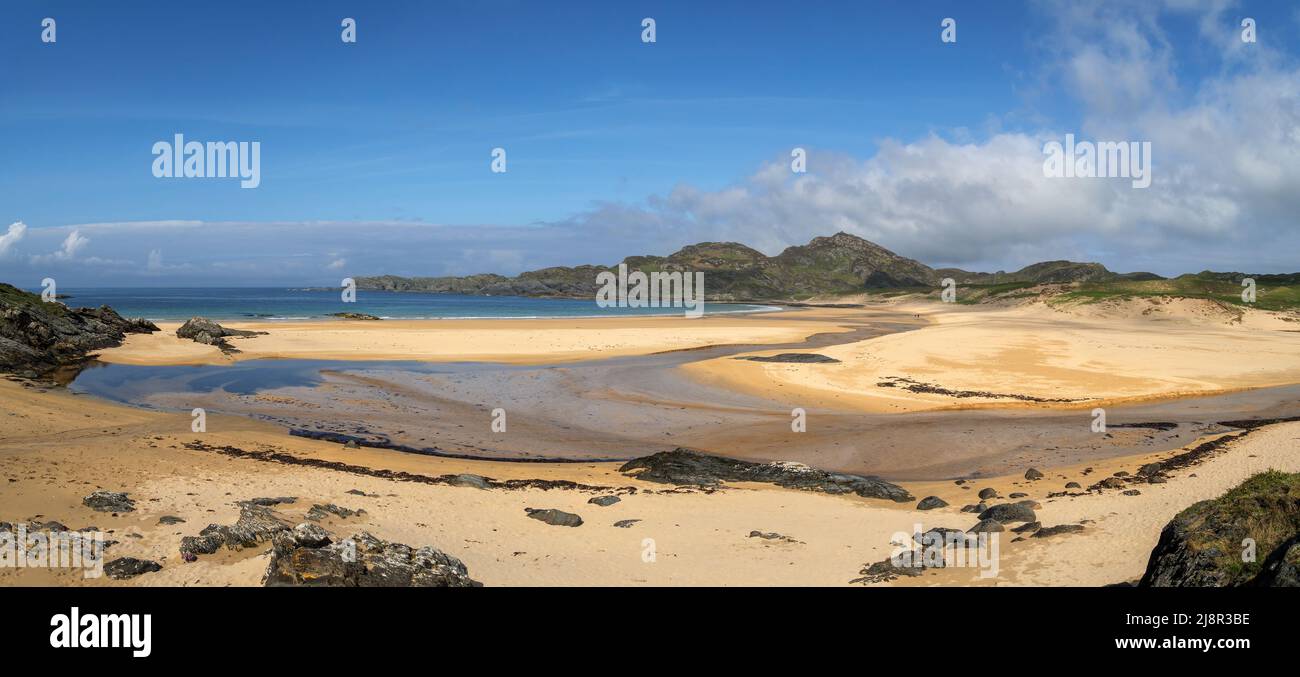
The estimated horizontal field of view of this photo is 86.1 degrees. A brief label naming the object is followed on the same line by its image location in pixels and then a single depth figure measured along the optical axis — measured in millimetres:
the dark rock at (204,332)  49250
